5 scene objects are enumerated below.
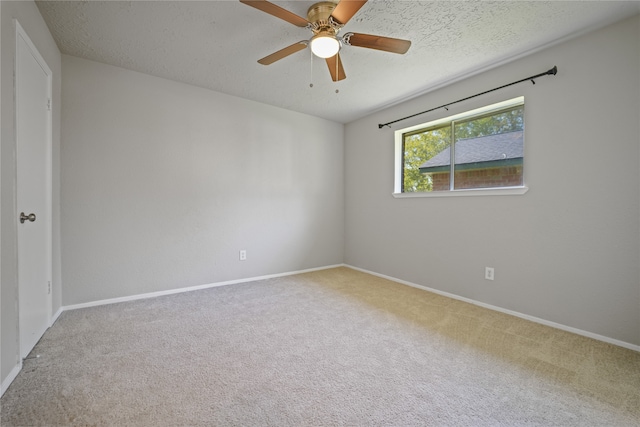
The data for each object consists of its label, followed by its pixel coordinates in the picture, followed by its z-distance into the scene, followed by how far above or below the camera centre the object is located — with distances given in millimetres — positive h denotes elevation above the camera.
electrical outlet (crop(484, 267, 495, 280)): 2646 -622
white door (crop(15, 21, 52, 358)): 1664 +120
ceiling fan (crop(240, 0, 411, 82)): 1656 +1180
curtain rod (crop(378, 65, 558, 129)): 2225 +1175
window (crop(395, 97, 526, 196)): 2588 +652
